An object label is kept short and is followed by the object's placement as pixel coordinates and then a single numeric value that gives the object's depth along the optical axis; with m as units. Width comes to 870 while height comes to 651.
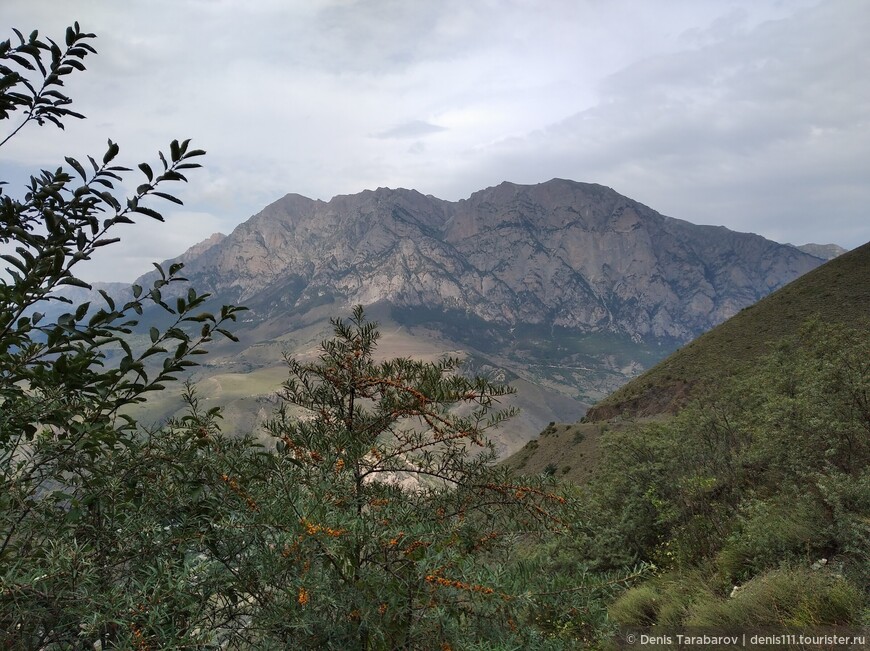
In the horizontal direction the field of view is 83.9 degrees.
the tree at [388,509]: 2.82
